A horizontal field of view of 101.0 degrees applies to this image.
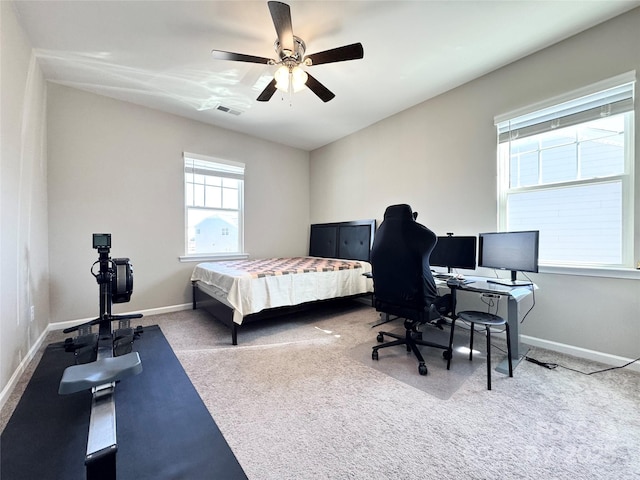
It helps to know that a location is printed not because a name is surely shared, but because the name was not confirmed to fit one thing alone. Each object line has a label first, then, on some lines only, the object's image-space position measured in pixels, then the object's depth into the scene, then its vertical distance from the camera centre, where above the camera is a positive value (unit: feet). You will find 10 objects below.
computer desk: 6.97 -1.51
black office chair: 7.02 -0.95
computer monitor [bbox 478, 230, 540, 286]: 7.38 -0.37
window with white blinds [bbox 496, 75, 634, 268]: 7.32 +2.02
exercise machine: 3.51 -2.83
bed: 9.19 -1.73
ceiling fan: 6.06 +4.88
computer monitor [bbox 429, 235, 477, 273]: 9.17 -0.49
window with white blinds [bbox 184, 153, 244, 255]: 13.39 +1.75
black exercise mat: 3.98 -3.52
